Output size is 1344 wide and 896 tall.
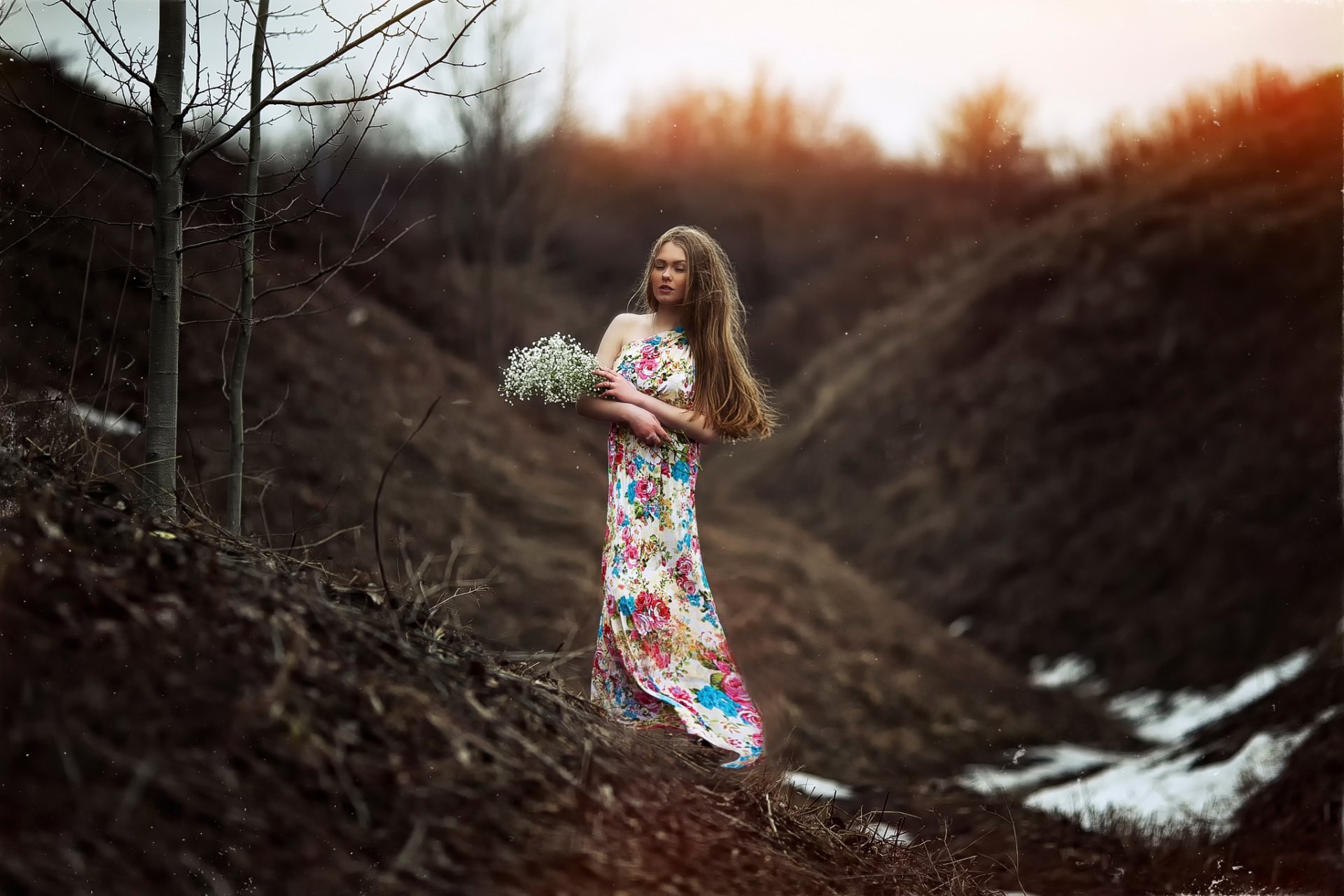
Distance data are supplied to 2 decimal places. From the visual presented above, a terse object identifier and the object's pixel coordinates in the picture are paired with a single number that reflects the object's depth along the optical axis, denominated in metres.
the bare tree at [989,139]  19.20
